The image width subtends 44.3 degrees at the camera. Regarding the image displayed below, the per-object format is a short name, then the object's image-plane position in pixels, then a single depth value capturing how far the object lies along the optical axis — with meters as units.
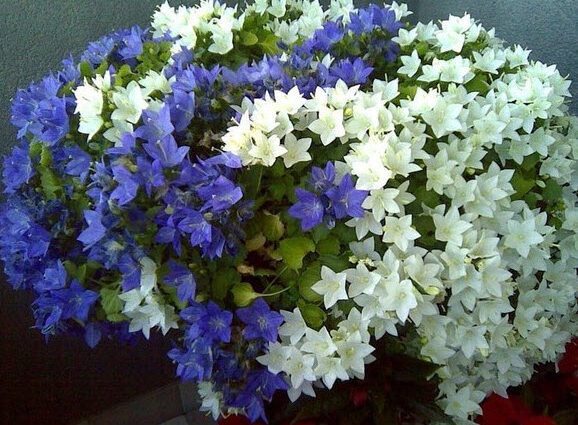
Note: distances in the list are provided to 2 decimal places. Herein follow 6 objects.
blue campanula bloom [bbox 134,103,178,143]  0.86
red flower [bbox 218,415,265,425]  1.11
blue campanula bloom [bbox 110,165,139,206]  0.82
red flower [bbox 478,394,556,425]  1.08
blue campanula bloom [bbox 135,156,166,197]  0.83
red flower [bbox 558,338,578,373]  1.15
